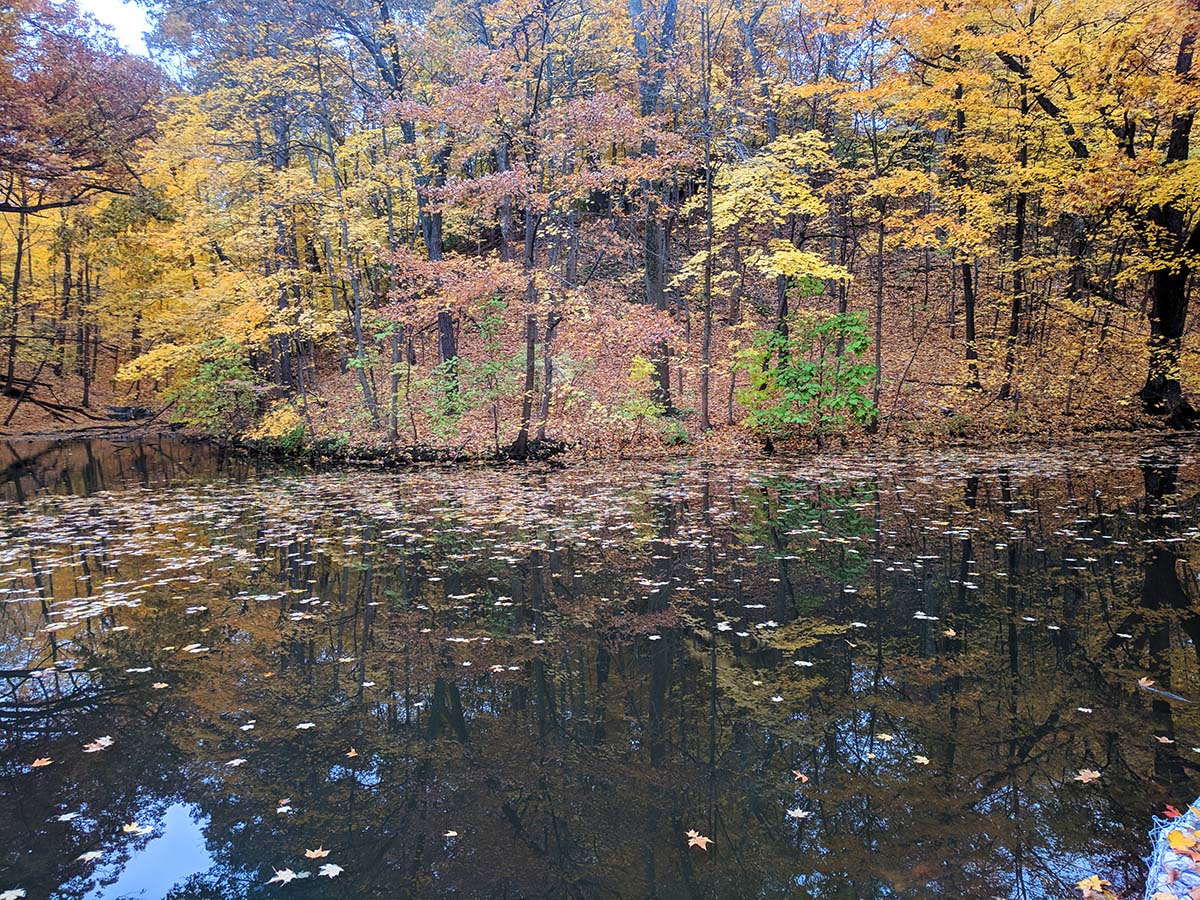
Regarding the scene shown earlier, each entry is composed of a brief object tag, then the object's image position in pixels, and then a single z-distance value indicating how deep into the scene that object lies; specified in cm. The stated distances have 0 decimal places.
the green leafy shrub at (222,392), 2156
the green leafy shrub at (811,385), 1766
